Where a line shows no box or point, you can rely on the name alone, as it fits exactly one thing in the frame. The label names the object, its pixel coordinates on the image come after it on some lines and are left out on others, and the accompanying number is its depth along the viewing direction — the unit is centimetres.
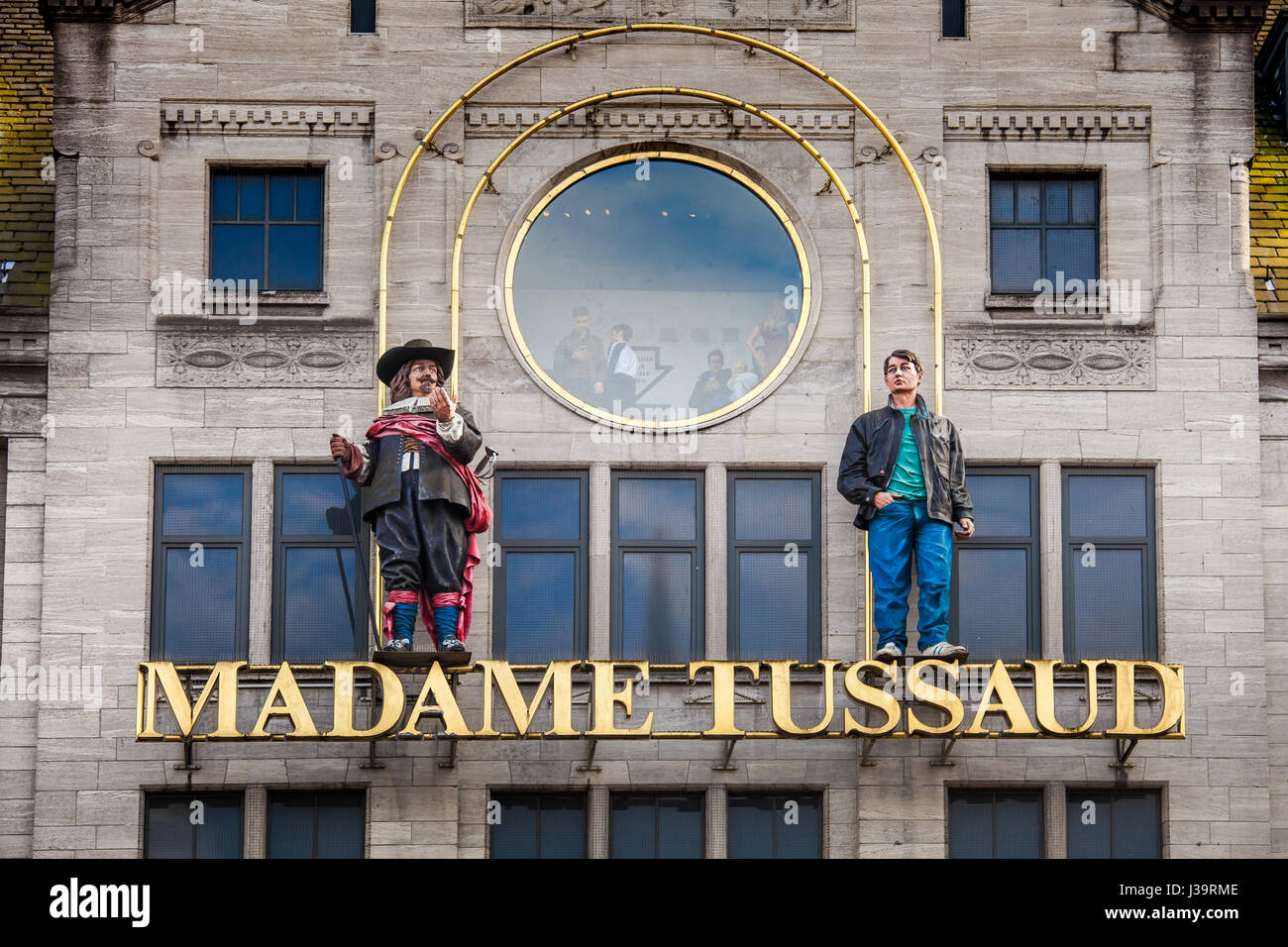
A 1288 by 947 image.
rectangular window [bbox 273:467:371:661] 3703
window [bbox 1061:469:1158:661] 3731
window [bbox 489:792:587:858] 3647
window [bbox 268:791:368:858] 3644
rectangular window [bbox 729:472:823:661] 3716
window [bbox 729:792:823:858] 3656
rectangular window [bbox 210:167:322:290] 3803
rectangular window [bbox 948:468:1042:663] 3725
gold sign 3500
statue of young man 3600
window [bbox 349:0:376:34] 3866
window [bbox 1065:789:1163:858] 3666
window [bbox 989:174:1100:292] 3828
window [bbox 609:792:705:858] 3653
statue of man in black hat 3569
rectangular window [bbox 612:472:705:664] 3709
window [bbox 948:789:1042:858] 3662
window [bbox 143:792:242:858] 3634
